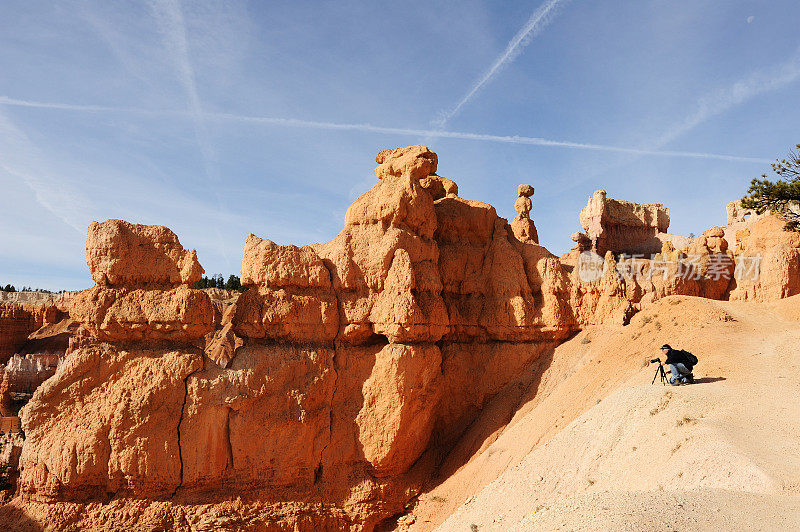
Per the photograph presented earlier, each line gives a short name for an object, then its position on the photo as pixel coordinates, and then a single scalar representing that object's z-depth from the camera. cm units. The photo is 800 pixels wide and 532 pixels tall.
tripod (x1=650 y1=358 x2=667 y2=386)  1433
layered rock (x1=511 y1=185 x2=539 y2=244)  2584
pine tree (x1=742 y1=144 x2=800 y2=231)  1986
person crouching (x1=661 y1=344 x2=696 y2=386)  1398
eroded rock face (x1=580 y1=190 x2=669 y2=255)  4166
